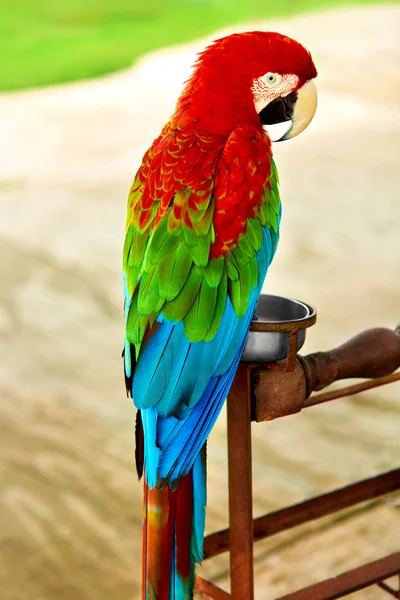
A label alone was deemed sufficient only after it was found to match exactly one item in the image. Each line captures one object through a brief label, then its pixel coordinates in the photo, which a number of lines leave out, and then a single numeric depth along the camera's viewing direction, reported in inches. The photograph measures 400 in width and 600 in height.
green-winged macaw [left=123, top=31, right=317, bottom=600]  85.7
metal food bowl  85.4
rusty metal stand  86.7
